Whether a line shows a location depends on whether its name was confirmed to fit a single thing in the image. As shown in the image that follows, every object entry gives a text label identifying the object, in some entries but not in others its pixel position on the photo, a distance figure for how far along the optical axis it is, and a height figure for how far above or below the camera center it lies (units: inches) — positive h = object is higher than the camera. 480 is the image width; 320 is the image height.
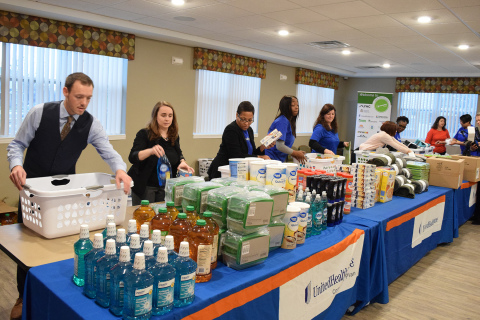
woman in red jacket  315.9 +1.0
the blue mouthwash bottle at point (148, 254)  49.9 -17.0
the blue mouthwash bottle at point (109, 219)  58.6 -15.1
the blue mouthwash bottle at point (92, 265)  52.4 -19.7
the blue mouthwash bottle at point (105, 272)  50.7 -19.8
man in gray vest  87.0 -5.1
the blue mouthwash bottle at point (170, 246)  53.3 -16.9
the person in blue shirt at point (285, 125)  154.4 +0.9
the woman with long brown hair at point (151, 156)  110.3 -10.2
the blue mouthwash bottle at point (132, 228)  57.3 -15.8
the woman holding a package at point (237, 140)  126.7 -5.3
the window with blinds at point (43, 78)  191.9 +18.6
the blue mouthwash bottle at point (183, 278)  52.1 -20.5
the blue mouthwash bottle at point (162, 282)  49.3 -20.2
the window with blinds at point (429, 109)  375.6 +26.4
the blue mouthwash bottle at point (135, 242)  51.4 -16.0
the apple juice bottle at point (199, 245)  58.2 -18.3
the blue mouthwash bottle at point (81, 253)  56.3 -19.4
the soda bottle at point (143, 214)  69.2 -16.6
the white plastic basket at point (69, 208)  68.9 -17.0
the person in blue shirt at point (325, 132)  172.7 -1.4
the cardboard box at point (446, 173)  165.5 -15.5
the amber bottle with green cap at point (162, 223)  63.0 -16.4
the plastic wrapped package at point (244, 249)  63.5 -20.3
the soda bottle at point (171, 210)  66.6 -15.3
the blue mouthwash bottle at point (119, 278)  48.6 -19.8
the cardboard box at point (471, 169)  192.1 -15.4
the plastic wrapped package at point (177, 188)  72.7 -12.4
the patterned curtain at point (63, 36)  185.9 +40.7
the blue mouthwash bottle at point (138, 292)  46.5 -20.4
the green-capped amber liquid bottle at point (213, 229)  60.4 -16.3
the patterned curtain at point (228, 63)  277.9 +45.8
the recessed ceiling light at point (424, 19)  170.9 +50.6
